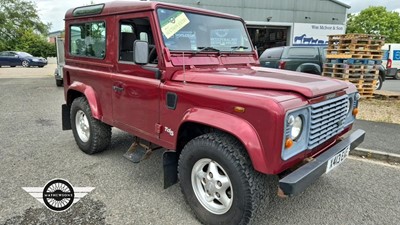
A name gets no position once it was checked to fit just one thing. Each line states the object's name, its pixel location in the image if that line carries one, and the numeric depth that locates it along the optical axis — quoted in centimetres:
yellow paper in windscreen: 304
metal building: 1950
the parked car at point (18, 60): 2556
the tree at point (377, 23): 4491
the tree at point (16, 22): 3675
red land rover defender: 227
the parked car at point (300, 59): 968
